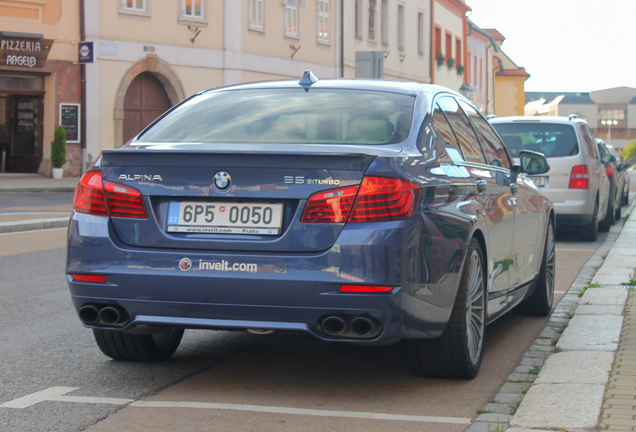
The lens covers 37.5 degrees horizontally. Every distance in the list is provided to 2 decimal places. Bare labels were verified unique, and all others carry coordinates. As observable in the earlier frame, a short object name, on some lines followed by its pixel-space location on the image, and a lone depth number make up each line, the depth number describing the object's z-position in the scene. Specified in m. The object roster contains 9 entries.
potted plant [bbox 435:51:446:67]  47.47
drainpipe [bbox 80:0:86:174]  27.19
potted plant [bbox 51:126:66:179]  26.31
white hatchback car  12.73
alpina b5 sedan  4.13
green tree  138.12
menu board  26.97
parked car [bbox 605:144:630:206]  20.73
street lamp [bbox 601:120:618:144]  157.48
